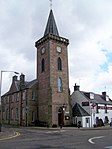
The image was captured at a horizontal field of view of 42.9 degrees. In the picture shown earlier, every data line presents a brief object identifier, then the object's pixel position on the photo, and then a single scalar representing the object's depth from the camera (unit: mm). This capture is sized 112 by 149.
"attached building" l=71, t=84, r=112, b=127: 29005
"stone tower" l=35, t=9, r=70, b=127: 27164
